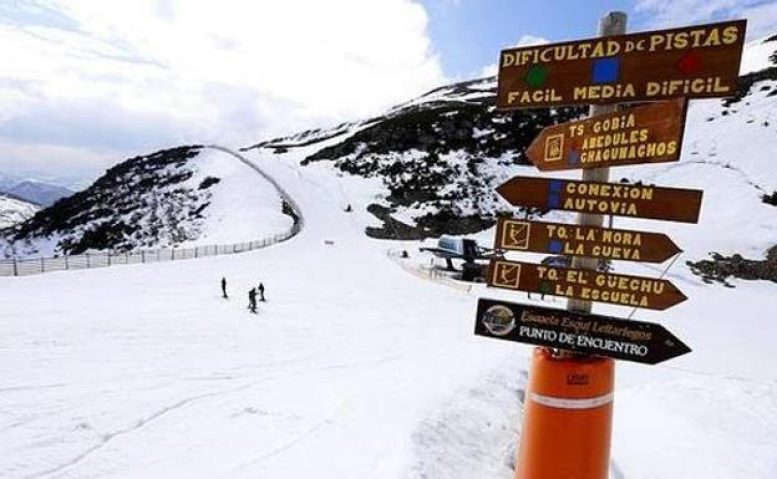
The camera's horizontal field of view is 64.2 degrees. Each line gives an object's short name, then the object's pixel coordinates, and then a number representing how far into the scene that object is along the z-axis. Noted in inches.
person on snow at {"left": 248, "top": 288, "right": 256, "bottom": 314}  1054.4
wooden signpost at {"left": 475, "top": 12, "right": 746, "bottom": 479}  216.7
